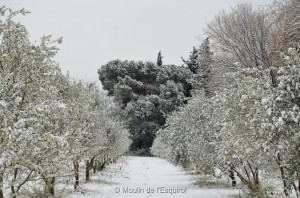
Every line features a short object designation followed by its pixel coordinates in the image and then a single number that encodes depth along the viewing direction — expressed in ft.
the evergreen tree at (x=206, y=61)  99.72
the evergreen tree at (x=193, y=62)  245.86
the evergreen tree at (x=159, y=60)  272.31
